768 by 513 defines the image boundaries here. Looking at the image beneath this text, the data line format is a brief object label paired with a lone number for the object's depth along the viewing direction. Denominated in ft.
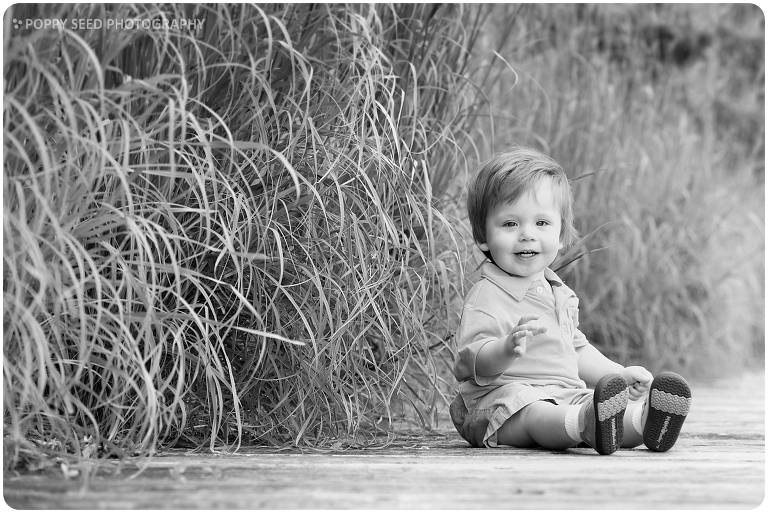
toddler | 11.10
